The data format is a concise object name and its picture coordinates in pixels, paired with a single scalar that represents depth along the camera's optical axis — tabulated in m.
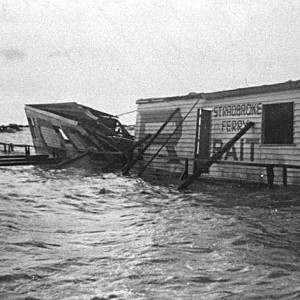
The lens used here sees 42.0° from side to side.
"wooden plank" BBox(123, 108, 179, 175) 16.52
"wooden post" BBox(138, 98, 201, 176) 16.12
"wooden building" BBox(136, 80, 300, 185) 13.11
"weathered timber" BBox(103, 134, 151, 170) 17.02
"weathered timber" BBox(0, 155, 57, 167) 19.81
